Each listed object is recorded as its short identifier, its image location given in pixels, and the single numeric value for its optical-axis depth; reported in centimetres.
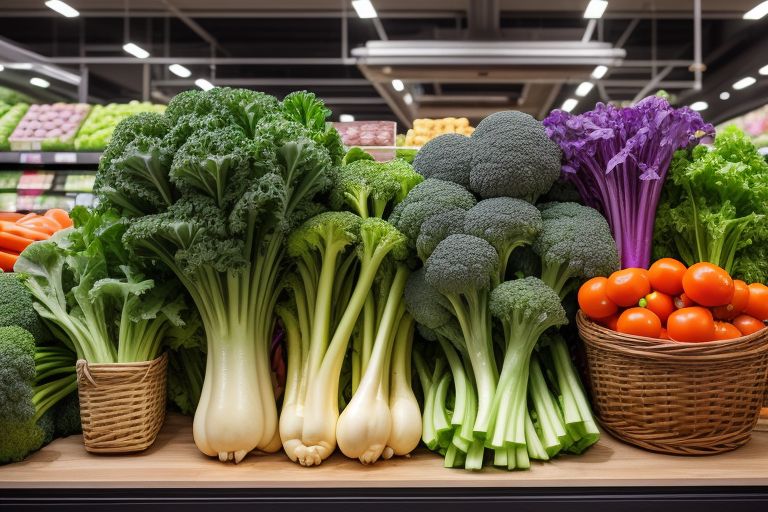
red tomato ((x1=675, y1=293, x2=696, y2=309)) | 127
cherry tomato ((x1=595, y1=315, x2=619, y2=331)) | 132
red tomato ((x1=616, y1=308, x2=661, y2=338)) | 123
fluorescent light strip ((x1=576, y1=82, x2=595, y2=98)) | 773
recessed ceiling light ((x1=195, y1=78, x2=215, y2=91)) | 837
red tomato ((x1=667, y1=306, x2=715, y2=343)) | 120
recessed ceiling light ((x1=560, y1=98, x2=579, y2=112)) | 922
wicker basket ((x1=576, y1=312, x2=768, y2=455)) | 121
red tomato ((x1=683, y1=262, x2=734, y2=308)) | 123
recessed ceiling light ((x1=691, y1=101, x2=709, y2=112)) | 924
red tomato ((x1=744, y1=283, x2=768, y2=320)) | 129
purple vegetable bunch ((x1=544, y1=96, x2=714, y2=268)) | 152
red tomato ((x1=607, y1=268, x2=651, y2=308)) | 127
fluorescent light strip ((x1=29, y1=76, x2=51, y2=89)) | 828
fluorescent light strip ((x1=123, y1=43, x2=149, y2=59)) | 728
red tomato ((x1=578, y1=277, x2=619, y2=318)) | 130
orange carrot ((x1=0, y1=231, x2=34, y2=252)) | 200
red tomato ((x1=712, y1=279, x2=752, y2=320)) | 129
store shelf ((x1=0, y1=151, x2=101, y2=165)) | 480
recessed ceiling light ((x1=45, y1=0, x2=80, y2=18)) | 666
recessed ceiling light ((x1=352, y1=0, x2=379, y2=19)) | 556
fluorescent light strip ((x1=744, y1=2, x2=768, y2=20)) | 618
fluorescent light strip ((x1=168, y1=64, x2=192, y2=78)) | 841
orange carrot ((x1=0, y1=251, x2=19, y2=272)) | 196
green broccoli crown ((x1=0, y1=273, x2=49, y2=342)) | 136
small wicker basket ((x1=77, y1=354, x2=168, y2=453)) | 126
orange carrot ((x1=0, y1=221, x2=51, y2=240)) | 205
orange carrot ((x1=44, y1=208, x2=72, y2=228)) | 235
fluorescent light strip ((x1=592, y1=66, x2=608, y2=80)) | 547
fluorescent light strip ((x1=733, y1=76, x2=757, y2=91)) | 822
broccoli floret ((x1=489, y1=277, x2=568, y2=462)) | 122
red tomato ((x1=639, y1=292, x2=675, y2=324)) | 128
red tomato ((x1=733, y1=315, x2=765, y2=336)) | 127
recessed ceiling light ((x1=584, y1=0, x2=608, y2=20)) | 541
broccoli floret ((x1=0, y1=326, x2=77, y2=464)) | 119
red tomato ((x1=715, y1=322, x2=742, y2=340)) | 124
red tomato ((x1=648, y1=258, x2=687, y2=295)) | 130
